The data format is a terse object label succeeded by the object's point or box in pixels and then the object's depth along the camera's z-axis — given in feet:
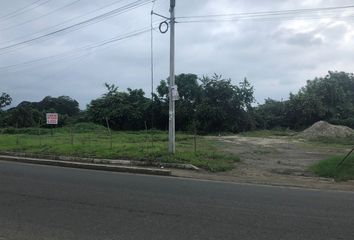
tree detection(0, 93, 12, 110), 285.74
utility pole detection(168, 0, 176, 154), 67.26
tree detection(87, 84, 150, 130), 212.64
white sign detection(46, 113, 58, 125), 99.04
